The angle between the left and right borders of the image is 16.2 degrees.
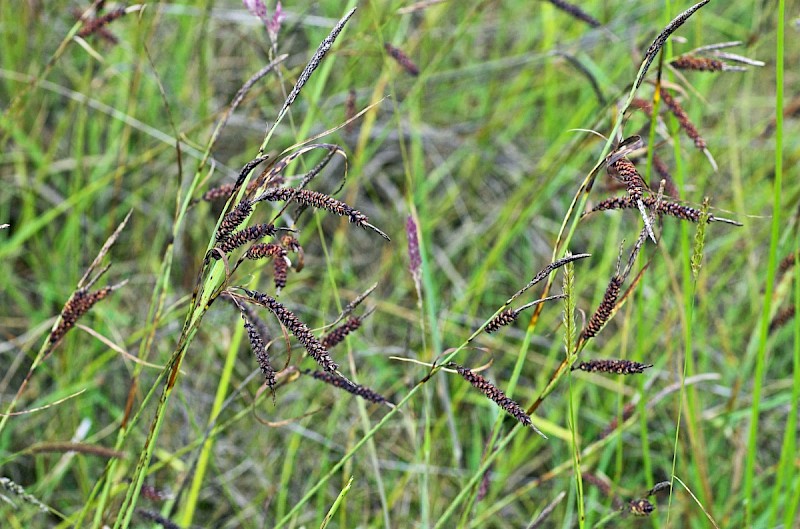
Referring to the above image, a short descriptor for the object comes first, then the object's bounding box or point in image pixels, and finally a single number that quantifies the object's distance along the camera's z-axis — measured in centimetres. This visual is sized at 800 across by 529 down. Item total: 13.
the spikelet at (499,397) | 83
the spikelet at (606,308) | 85
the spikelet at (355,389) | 88
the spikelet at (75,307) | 88
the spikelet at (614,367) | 85
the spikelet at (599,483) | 97
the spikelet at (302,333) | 80
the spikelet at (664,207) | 83
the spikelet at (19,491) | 86
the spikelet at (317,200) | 80
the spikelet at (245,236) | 82
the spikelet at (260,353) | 82
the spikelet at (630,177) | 81
